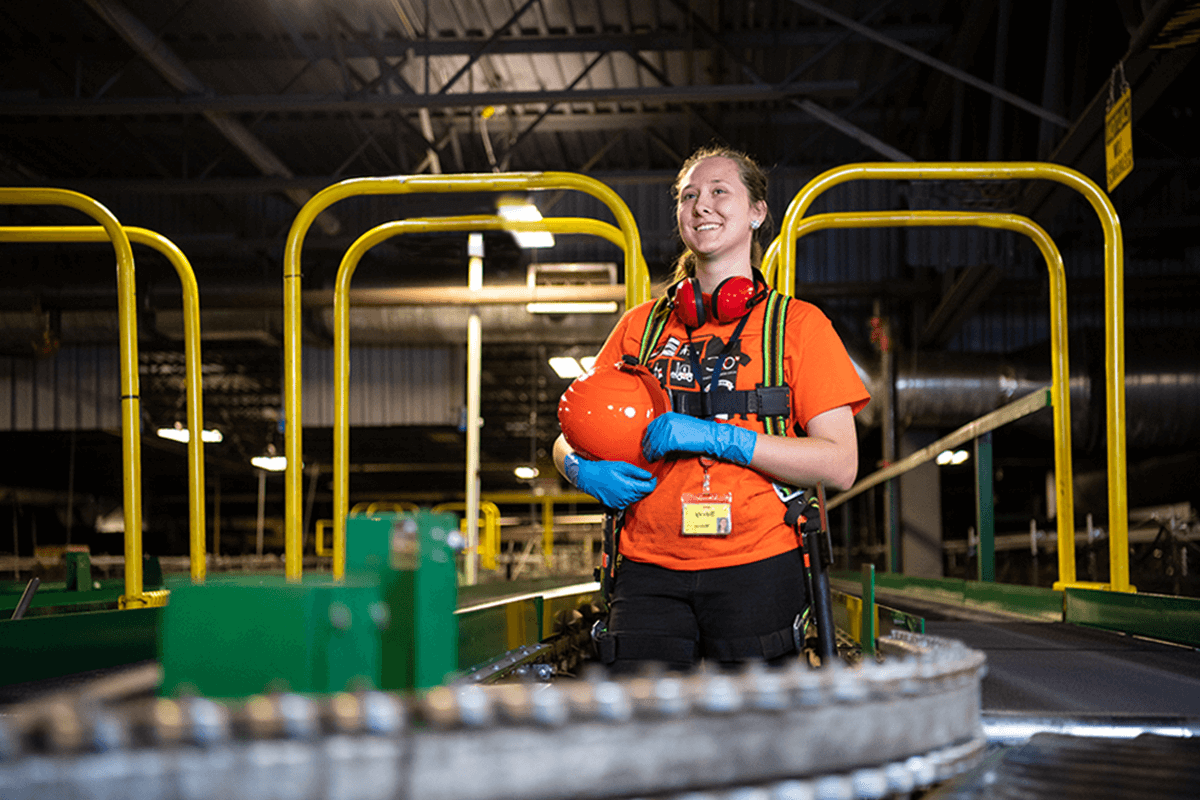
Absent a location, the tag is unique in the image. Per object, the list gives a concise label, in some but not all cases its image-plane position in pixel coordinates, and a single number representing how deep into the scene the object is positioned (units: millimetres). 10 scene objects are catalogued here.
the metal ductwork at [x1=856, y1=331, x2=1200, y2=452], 9883
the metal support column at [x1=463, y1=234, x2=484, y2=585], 5695
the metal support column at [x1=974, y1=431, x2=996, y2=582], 4668
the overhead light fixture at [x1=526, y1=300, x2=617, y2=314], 7190
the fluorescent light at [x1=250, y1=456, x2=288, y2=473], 16719
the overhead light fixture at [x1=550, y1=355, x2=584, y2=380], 8562
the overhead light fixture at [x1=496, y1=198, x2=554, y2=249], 4214
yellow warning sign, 4090
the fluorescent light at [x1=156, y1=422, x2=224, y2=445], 15727
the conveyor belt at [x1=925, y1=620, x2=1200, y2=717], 1472
